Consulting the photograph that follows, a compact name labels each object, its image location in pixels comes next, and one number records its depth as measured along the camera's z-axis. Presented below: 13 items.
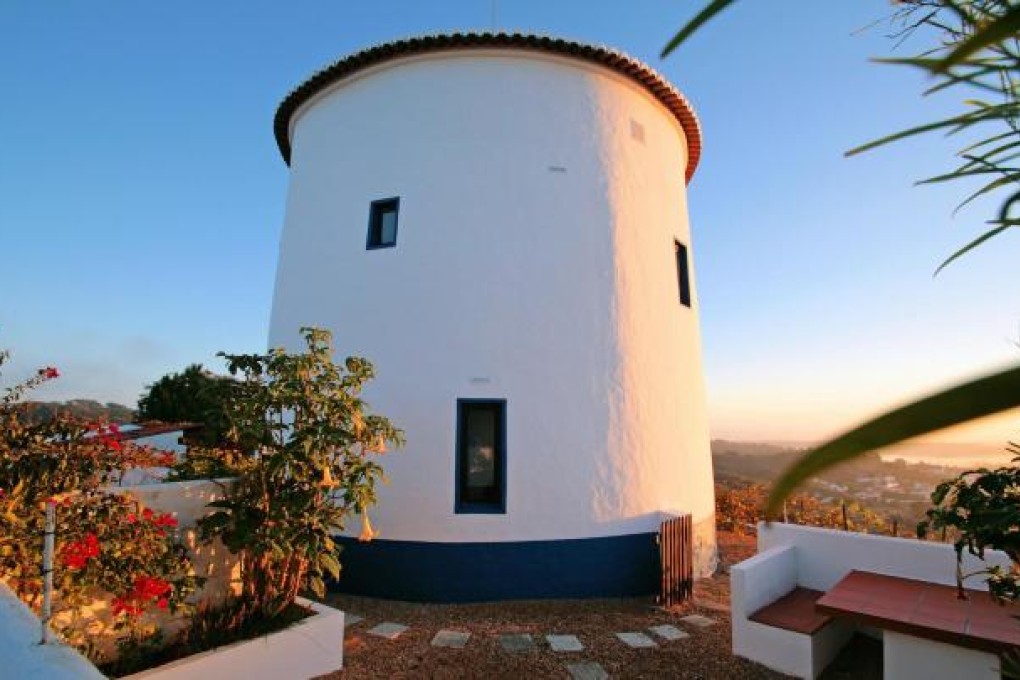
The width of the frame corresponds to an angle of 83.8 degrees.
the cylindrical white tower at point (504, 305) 7.32
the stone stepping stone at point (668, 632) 6.09
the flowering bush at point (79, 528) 3.75
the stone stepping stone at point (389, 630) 6.02
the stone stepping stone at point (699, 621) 6.52
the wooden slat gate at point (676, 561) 7.15
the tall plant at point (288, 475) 4.91
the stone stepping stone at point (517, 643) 5.68
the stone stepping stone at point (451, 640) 5.75
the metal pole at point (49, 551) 3.46
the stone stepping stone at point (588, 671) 5.11
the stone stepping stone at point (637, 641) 5.84
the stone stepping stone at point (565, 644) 5.68
